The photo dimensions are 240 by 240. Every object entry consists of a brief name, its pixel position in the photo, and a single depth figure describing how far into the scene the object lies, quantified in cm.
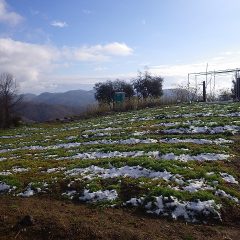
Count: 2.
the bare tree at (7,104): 1936
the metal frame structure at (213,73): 1891
